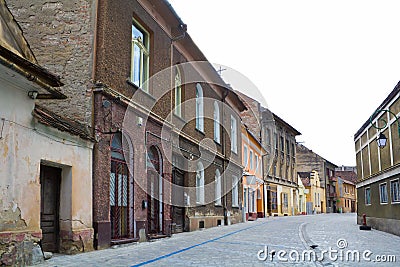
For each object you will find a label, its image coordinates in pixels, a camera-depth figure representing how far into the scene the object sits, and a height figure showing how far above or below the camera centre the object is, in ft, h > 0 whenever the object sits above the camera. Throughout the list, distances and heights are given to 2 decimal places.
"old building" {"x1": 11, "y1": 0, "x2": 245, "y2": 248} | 40.04 +9.56
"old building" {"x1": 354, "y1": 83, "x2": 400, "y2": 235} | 57.47 +3.96
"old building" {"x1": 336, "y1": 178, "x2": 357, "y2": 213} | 270.26 +1.11
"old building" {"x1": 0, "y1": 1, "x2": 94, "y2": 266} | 27.45 +2.37
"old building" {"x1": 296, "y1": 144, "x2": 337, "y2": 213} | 233.55 +17.28
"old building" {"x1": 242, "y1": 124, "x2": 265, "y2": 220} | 113.60 +5.55
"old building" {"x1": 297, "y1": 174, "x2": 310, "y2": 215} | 196.54 +0.68
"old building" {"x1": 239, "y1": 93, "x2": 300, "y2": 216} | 146.41 +15.07
